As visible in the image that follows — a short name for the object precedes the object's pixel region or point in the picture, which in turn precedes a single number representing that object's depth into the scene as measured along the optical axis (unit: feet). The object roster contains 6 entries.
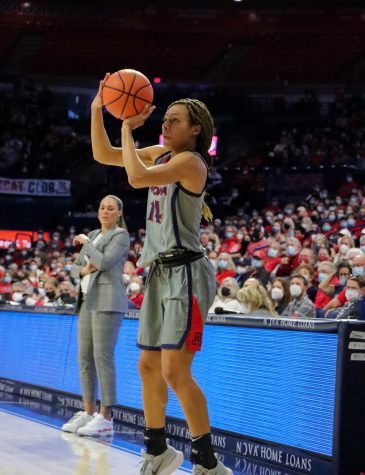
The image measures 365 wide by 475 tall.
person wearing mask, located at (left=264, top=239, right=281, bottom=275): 40.34
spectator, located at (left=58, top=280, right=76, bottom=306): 31.31
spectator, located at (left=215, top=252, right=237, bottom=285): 38.93
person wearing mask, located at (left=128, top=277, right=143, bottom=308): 34.39
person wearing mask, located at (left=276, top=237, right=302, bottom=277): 38.04
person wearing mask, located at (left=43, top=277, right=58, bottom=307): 37.37
